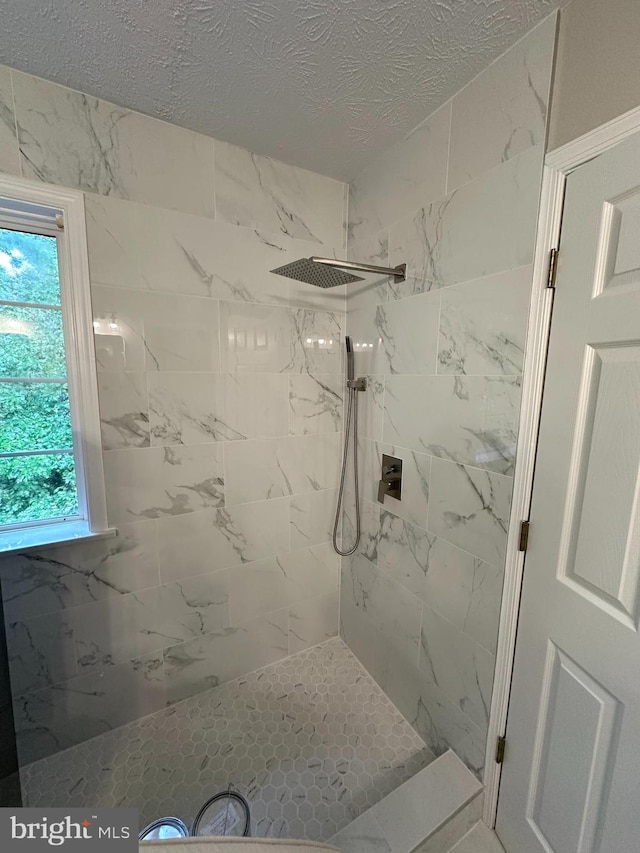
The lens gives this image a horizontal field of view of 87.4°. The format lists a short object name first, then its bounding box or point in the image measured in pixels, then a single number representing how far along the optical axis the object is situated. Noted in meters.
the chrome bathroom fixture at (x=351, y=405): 1.69
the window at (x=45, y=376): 1.23
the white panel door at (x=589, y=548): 0.78
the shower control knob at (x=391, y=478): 1.52
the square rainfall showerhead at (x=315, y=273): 1.27
